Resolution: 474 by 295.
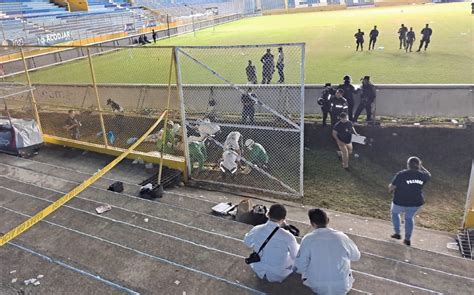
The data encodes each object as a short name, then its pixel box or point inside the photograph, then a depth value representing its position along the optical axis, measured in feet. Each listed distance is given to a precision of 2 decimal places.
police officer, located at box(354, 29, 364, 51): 75.22
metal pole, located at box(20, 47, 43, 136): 33.10
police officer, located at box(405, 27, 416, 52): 71.36
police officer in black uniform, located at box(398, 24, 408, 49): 74.24
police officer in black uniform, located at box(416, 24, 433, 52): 69.87
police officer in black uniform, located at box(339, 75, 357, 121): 37.35
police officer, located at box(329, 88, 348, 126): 35.04
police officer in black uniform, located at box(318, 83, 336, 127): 37.58
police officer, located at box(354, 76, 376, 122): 37.63
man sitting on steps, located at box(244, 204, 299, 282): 15.05
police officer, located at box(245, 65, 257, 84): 45.68
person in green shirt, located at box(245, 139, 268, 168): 30.89
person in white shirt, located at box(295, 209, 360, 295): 13.98
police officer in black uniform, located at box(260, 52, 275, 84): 46.33
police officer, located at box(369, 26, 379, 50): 76.23
